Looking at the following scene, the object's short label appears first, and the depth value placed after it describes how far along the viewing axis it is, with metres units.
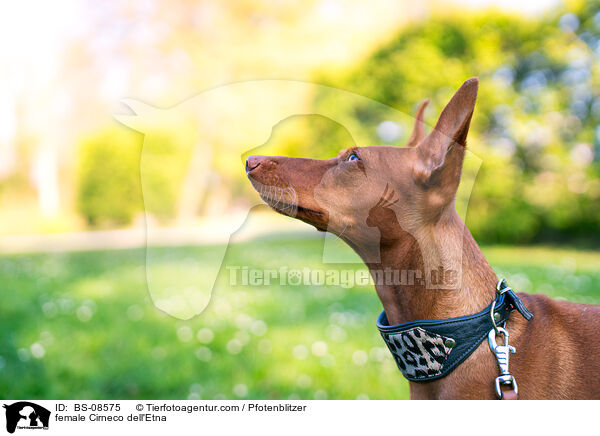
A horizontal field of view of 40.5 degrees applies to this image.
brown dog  0.73
